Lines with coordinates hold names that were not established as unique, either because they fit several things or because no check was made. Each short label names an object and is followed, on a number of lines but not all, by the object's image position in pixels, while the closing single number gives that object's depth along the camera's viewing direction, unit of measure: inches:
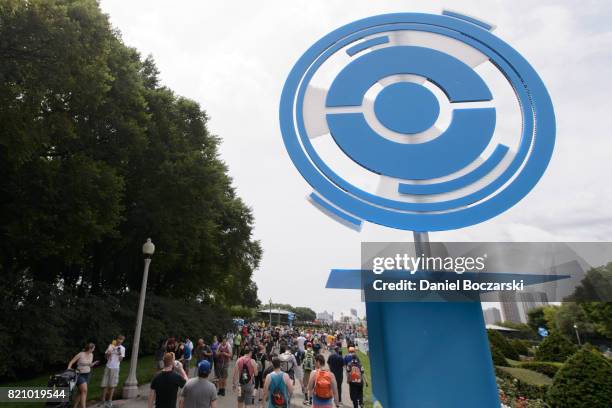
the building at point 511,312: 7477.9
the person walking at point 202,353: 512.2
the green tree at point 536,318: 3437.5
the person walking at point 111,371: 384.2
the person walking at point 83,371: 347.3
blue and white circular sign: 263.0
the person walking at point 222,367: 447.2
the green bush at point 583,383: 419.0
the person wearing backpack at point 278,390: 263.6
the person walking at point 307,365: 453.7
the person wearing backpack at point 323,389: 265.3
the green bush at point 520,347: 1393.0
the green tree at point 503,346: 1187.0
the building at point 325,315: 6500.0
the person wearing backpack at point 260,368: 437.1
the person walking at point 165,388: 235.9
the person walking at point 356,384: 378.9
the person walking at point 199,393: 219.6
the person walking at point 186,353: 563.5
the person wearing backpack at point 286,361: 372.2
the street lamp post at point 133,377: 435.2
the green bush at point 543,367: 832.9
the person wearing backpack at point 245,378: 331.6
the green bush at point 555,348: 987.3
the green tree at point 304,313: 5969.5
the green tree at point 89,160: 480.7
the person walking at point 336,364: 410.0
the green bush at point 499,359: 897.5
